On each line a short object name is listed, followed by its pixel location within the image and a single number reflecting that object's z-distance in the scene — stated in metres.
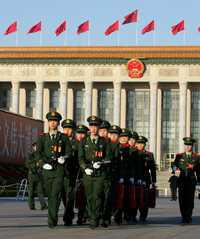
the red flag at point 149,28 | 76.12
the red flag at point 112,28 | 76.62
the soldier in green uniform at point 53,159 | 15.85
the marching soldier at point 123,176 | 17.86
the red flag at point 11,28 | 75.56
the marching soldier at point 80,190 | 17.31
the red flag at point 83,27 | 76.44
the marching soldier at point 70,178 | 16.98
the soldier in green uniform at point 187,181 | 19.25
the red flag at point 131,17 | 74.75
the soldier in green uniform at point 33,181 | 25.31
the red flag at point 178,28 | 76.00
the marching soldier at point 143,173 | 19.33
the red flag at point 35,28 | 75.78
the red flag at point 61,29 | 76.50
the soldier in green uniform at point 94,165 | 16.27
